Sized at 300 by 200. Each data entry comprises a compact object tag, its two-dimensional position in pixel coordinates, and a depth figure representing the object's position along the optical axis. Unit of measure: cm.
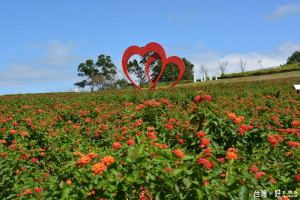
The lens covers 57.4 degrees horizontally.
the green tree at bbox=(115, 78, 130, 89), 5322
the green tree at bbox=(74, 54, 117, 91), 5384
